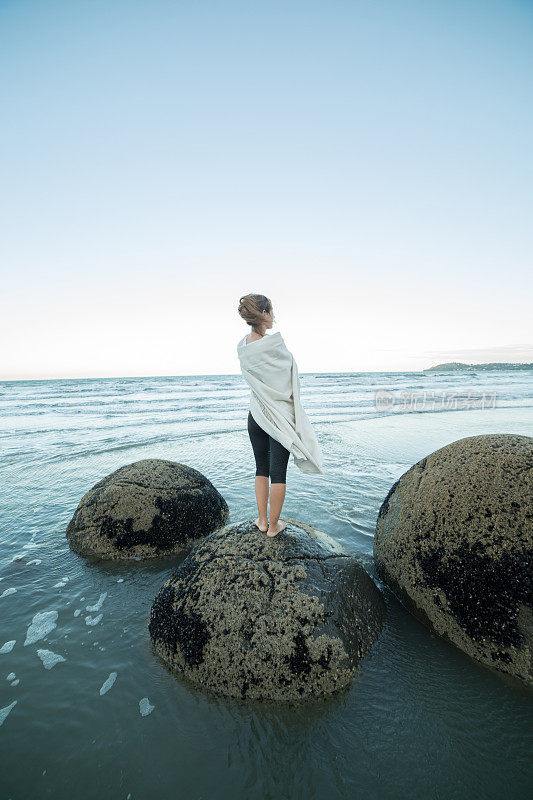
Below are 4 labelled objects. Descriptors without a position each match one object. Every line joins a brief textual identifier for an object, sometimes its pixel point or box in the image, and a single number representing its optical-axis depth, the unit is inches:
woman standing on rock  137.0
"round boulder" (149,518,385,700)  104.4
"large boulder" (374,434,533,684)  105.4
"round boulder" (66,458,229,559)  179.8
